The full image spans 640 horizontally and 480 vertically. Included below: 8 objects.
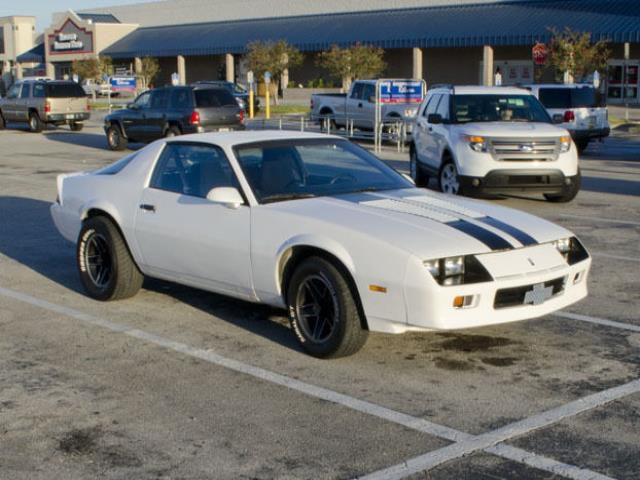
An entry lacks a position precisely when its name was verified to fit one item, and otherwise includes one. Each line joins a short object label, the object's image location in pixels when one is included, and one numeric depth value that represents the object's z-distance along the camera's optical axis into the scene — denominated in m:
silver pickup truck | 27.59
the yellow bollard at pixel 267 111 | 41.31
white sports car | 6.13
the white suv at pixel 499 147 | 14.00
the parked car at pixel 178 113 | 24.55
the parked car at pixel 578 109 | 24.56
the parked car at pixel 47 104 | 33.47
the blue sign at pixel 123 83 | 44.91
